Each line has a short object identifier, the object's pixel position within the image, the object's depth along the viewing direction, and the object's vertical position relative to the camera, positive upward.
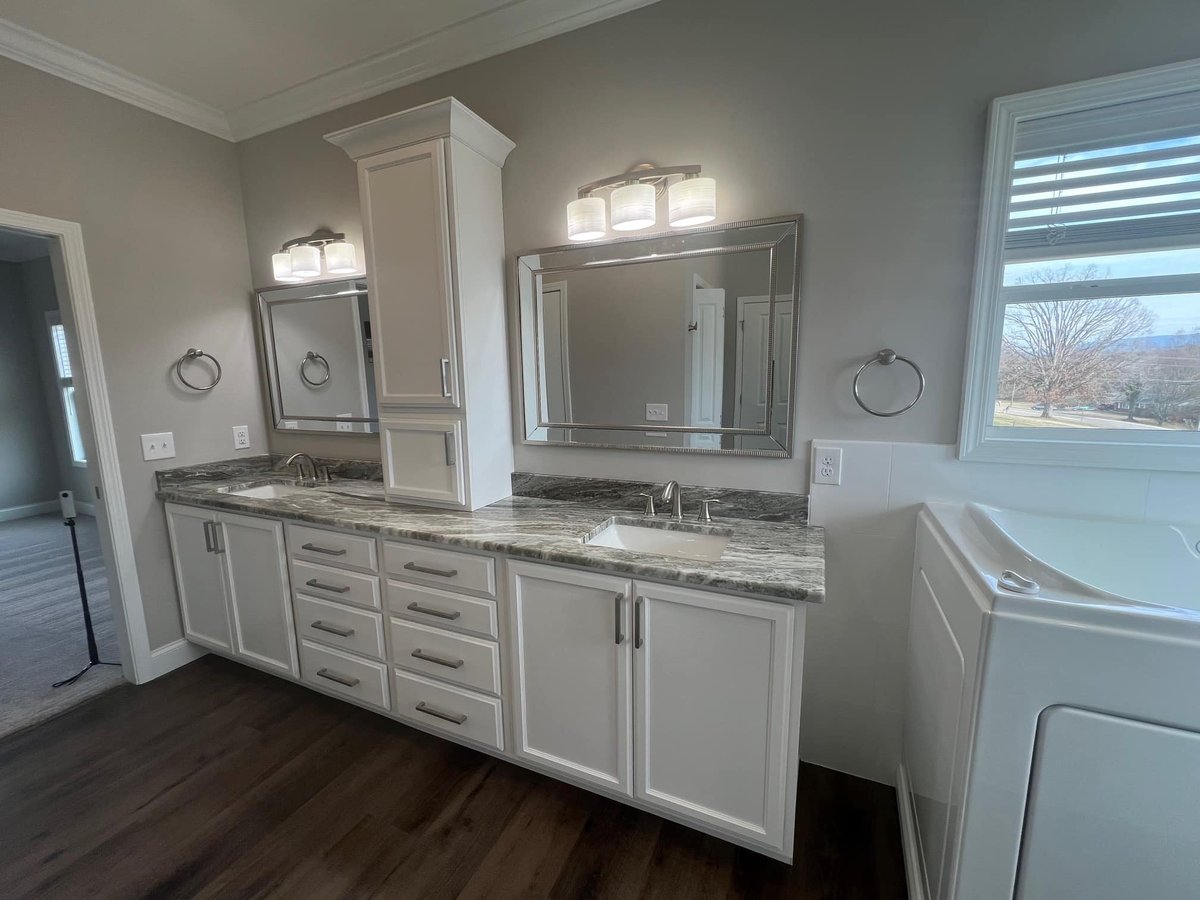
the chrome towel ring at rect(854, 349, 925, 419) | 1.50 +0.04
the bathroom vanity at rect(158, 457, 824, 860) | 1.31 -0.81
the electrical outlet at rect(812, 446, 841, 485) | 1.62 -0.29
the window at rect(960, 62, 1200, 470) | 1.26 +0.26
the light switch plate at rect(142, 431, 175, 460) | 2.32 -0.28
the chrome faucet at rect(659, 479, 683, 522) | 1.76 -0.42
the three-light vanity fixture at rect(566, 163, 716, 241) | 1.60 +0.61
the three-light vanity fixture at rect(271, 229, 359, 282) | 2.38 +0.64
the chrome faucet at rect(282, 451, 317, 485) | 2.53 -0.41
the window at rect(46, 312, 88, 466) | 4.87 +0.07
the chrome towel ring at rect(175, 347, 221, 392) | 2.43 +0.12
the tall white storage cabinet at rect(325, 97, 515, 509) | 1.74 +0.34
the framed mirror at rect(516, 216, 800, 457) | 1.65 +0.15
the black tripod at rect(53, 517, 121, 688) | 2.43 -1.24
